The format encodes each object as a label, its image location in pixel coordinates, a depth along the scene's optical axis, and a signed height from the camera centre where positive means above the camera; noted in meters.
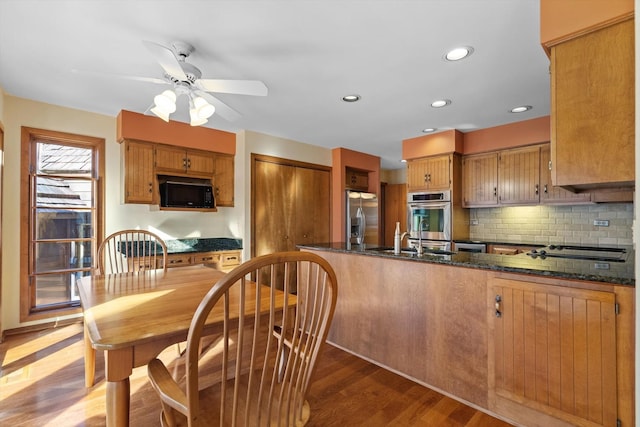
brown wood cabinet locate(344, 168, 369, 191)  5.48 +0.64
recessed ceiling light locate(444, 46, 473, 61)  2.14 +1.17
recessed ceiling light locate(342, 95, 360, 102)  3.01 +1.17
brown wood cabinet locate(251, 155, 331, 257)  4.27 +0.16
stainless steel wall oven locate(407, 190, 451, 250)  4.28 -0.05
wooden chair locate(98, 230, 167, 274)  3.24 -0.44
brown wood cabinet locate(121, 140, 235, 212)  3.41 +0.59
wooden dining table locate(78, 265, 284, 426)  1.05 -0.42
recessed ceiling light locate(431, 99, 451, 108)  3.09 +1.16
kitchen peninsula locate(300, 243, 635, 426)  1.41 -0.68
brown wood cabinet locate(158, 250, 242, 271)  3.42 -0.53
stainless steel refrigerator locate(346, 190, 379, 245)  5.36 -0.07
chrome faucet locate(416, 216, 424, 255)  2.33 -0.28
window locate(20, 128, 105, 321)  3.07 +0.00
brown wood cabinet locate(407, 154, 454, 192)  4.28 +0.60
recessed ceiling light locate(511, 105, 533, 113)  3.26 +1.16
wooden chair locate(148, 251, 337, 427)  0.79 -0.48
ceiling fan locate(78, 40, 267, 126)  1.88 +0.87
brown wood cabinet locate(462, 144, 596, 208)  3.67 +0.44
